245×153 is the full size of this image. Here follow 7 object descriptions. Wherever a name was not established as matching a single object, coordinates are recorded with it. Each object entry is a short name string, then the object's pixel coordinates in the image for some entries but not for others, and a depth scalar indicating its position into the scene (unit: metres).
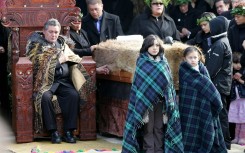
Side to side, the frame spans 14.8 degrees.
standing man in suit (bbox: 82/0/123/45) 14.81
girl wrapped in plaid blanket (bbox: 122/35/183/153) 10.27
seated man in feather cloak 12.54
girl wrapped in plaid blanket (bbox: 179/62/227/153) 10.77
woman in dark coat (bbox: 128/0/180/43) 14.71
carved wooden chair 12.48
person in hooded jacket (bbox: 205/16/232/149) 12.23
